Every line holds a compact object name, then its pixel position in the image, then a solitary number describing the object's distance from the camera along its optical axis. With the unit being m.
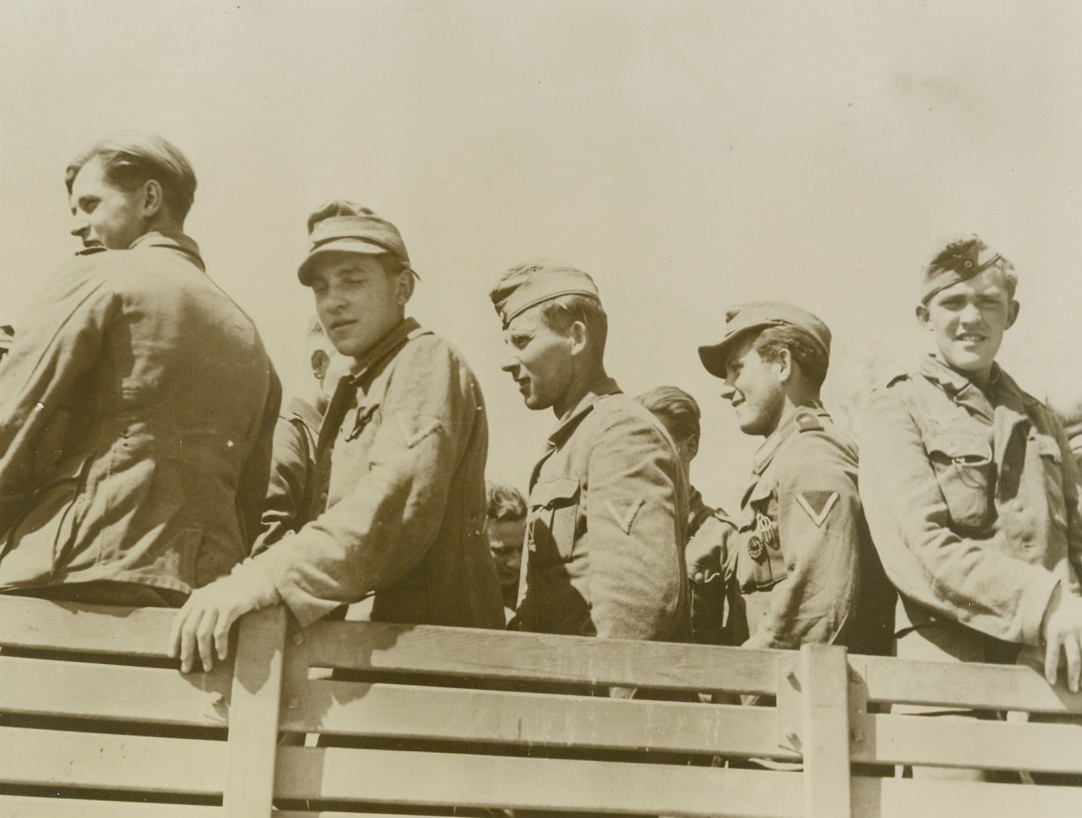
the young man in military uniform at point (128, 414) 4.07
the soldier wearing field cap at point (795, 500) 5.04
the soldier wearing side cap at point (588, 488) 4.71
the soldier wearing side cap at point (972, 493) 4.70
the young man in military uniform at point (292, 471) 6.11
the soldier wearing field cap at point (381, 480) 3.98
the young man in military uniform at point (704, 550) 6.19
